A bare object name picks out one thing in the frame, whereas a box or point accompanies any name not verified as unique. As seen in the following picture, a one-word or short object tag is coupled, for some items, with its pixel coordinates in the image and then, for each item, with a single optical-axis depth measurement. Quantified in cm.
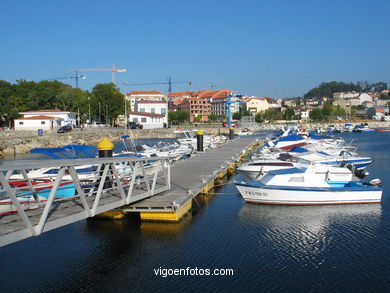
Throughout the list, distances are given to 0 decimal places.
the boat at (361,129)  10412
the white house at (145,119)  9169
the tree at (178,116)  12812
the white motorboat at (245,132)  8354
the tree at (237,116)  14408
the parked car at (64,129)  6596
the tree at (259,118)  14384
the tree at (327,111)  15350
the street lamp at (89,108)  8906
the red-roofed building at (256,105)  16620
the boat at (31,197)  1178
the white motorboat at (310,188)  1978
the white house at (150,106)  11156
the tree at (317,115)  15138
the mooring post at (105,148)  1667
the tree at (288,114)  14979
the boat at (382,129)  11414
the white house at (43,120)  7019
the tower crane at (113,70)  15459
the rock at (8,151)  5184
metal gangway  954
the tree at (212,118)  14585
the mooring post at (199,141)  3917
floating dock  1616
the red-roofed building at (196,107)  15200
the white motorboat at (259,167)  2412
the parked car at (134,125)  8439
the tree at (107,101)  9156
